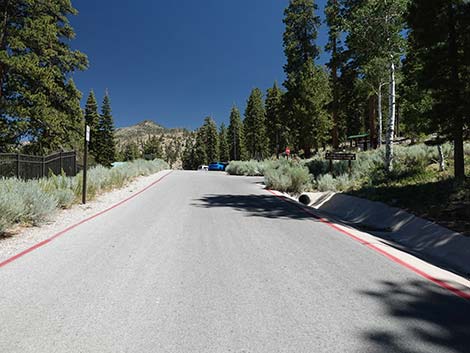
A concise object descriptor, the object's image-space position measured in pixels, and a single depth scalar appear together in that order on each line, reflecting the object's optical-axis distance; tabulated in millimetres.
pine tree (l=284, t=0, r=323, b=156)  30625
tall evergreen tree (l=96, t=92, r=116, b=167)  58669
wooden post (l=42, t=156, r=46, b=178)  14395
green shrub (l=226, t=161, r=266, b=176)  30625
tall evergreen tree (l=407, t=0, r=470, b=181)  9406
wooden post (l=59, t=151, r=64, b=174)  16306
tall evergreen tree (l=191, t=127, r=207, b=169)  81500
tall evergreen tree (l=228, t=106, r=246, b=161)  74000
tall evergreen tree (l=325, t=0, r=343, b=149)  30073
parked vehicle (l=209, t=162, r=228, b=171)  52719
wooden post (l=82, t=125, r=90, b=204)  11023
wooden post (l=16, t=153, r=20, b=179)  12230
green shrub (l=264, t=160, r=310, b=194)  15570
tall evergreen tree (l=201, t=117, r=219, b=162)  81125
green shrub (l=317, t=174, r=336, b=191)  14331
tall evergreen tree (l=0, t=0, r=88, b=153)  18547
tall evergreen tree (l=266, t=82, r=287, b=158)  53719
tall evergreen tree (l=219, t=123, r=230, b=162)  87688
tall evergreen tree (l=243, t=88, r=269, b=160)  63375
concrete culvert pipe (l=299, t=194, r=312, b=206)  12680
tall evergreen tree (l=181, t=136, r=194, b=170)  95062
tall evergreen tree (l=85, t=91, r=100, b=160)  57312
